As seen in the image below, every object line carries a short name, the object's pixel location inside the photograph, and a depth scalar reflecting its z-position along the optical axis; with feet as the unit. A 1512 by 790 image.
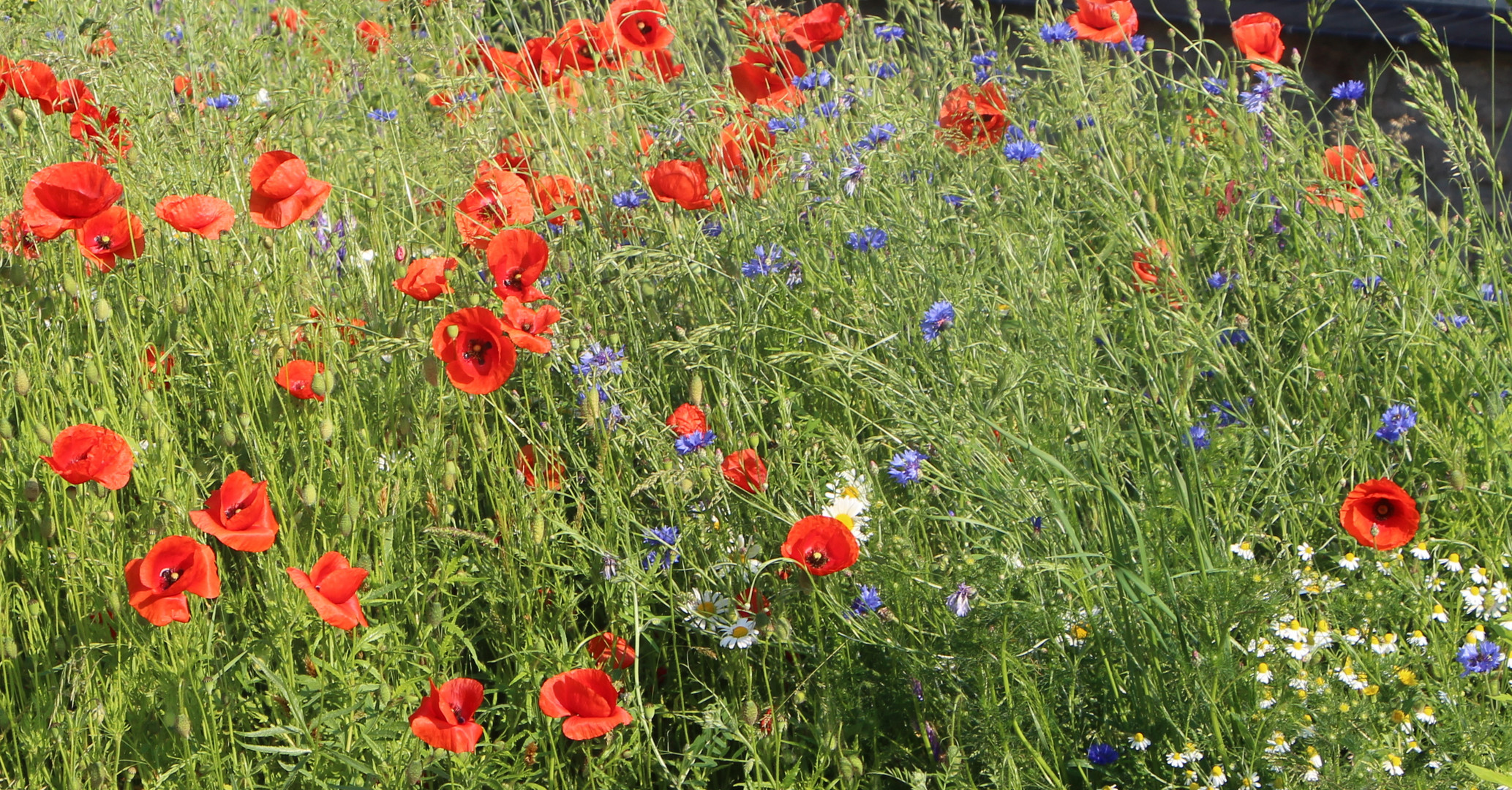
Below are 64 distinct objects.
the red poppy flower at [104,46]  14.58
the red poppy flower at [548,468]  12.38
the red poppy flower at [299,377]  12.17
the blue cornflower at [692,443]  11.93
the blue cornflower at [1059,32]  13.34
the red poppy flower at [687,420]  12.14
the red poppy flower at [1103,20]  13.35
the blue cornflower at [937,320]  12.02
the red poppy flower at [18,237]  12.65
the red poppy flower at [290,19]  15.18
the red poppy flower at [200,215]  12.21
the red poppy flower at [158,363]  12.40
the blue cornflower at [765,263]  12.76
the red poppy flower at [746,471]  11.92
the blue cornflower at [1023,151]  12.80
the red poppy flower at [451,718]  11.33
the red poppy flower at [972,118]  13.36
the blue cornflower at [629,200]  13.21
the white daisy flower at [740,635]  11.73
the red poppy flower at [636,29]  13.73
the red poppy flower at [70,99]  13.23
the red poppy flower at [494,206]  12.83
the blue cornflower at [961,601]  11.46
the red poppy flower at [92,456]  11.61
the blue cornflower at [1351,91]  13.42
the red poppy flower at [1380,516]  11.76
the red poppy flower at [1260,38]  13.38
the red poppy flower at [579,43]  13.90
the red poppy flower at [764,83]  13.59
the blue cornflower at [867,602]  11.65
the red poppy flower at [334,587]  11.31
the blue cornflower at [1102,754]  11.42
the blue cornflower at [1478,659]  11.59
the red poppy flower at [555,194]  13.20
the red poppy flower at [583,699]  11.44
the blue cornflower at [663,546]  11.83
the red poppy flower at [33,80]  13.03
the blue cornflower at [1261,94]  12.93
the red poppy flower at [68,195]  12.19
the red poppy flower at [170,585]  11.38
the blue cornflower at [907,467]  11.81
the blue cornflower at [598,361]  12.14
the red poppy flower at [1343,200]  12.81
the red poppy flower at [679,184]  12.83
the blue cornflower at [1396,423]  12.20
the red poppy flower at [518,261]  12.34
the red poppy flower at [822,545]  11.43
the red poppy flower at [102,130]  13.09
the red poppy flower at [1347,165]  13.26
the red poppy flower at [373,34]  15.05
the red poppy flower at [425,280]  12.23
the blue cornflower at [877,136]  13.23
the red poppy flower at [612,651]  11.95
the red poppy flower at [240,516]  11.43
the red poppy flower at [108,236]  12.37
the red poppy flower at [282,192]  12.33
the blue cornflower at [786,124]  13.20
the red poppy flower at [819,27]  13.78
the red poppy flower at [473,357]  11.89
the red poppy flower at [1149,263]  12.07
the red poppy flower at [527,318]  12.10
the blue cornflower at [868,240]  12.66
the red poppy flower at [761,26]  13.37
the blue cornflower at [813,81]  13.92
